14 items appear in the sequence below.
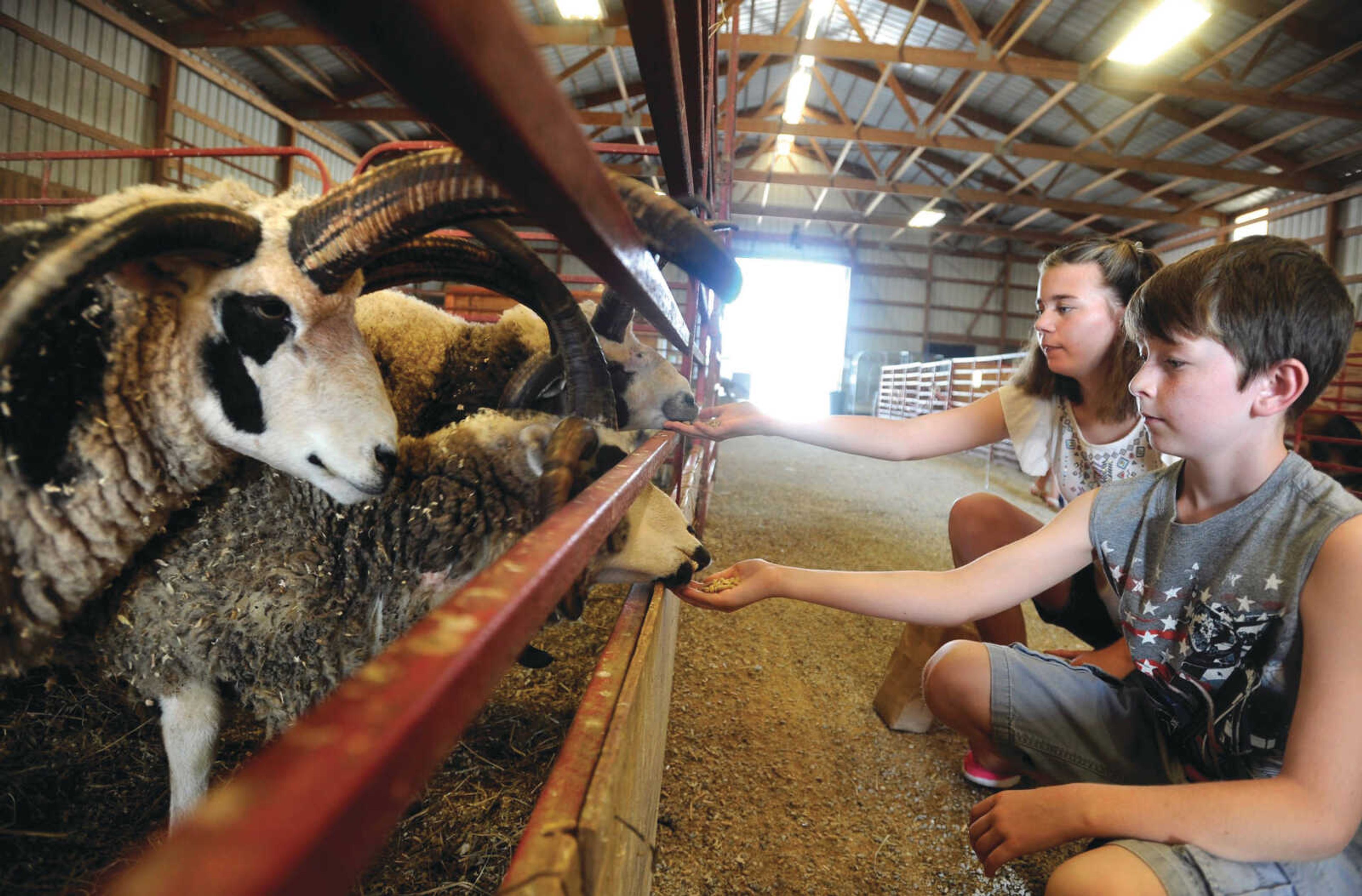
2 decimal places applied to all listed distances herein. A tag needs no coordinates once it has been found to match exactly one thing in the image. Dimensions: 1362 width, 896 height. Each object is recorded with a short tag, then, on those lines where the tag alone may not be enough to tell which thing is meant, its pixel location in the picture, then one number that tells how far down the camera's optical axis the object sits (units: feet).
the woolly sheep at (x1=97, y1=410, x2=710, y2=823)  5.30
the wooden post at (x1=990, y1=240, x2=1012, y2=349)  68.54
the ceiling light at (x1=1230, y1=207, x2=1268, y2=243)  47.50
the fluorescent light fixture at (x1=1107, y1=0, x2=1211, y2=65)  26.63
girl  6.33
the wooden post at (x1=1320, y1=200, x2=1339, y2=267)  42.52
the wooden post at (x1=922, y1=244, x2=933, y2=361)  68.85
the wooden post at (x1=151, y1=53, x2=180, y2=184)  34.50
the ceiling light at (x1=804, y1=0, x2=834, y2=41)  34.35
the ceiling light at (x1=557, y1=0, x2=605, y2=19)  30.81
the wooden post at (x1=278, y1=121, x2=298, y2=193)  41.81
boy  3.24
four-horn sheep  3.83
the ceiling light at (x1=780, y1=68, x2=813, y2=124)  42.01
